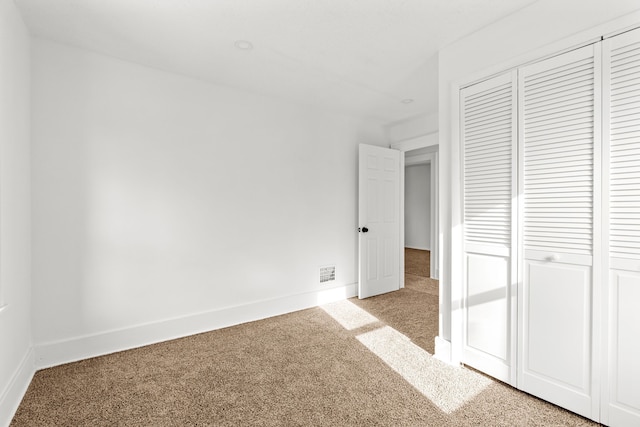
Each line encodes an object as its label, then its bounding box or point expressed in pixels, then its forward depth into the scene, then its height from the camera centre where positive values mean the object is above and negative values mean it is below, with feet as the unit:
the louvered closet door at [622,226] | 5.14 -0.32
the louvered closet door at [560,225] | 5.64 -0.34
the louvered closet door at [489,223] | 6.74 -0.34
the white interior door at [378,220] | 13.47 -0.55
